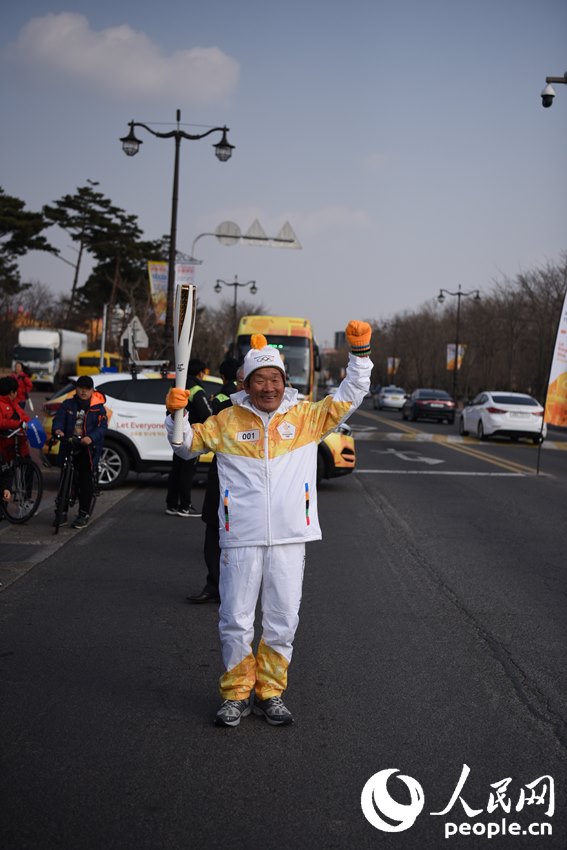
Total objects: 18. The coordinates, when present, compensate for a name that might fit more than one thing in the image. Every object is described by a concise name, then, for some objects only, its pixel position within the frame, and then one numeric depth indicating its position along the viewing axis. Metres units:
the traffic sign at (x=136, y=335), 23.30
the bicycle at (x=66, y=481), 10.54
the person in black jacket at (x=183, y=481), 10.48
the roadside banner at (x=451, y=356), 70.19
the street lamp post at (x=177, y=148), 25.20
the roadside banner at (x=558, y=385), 18.49
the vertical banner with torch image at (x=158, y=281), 27.50
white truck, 56.50
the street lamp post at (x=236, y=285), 59.78
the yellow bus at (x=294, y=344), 26.64
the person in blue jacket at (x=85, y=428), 10.62
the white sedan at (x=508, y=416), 28.05
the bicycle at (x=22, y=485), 10.57
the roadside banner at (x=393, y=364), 95.44
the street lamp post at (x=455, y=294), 64.16
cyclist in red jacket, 10.58
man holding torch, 4.65
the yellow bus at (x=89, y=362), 57.98
